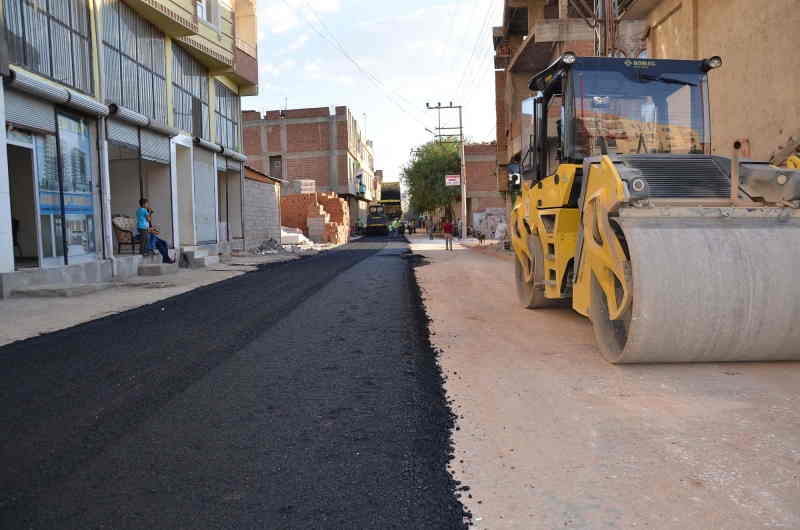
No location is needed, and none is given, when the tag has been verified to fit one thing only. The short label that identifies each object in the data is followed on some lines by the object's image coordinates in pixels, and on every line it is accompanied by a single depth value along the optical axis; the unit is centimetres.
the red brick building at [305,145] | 5828
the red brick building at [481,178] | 5591
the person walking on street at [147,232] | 1545
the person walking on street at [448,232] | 2683
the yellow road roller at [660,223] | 468
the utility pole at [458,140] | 3825
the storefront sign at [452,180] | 3397
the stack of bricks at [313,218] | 3756
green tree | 4981
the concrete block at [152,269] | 1475
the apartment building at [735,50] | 945
